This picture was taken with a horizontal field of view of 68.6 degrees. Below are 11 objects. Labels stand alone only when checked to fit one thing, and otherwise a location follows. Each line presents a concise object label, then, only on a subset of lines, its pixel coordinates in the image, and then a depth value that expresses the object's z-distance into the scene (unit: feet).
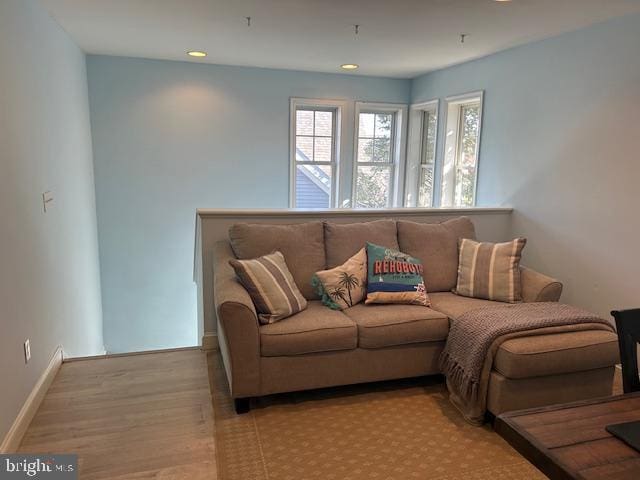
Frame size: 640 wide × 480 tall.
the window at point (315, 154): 18.44
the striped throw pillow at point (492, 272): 10.19
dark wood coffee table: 3.51
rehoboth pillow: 9.65
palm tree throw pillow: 9.57
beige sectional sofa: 7.91
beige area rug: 6.93
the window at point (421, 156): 18.69
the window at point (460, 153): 15.97
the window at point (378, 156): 19.35
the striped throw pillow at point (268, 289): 8.59
